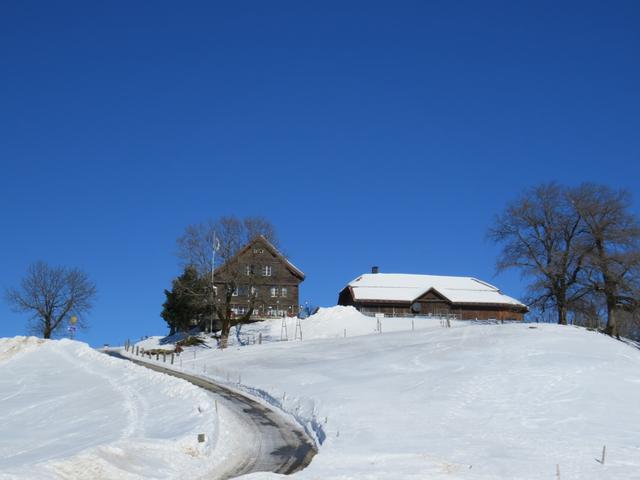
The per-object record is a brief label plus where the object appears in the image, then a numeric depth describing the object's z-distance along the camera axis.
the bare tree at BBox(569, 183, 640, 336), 55.38
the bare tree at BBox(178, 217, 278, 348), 67.50
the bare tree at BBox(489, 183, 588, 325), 59.31
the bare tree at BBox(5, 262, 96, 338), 88.94
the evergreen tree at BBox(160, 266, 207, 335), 70.28
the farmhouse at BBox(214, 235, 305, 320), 68.44
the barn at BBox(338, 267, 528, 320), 80.25
